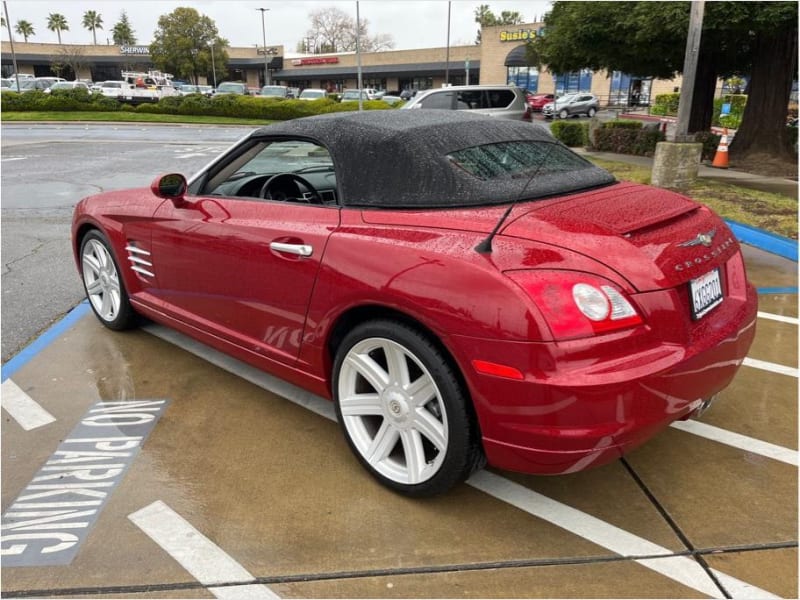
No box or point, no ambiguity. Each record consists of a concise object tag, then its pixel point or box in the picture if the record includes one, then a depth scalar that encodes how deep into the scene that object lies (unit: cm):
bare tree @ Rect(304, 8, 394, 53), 8775
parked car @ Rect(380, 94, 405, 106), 3852
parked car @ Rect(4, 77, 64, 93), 5085
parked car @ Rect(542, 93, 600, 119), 3672
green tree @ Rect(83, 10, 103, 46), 10269
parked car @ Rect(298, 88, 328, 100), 4272
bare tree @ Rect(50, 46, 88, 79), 7269
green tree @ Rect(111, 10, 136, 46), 9169
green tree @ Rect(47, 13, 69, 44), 9681
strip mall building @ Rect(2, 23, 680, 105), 4938
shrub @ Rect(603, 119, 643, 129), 1625
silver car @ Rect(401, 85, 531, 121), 1469
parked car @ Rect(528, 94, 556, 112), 4069
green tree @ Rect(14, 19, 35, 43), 9458
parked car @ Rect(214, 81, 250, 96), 4625
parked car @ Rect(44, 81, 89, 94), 3907
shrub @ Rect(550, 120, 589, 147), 1806
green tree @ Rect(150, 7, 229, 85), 6875
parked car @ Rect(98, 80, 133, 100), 4138
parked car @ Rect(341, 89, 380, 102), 4272
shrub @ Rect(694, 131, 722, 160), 1427
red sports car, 213
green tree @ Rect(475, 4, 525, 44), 9762
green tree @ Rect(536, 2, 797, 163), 1148
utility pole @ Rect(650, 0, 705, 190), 938
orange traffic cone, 1308
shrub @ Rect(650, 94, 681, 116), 3778
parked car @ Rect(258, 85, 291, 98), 4309
